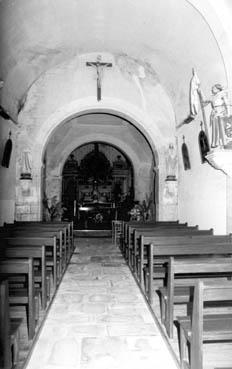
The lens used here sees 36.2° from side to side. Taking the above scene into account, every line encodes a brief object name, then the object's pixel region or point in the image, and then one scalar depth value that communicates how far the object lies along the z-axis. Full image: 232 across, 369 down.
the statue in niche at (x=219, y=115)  5.87
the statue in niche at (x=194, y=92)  6.61
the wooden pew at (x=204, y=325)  2.43
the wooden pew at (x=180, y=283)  3.34
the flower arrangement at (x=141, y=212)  12.48
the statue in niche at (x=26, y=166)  10.69
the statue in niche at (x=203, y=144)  8.10
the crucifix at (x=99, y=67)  10.43
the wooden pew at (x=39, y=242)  4.89
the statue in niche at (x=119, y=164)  21.77
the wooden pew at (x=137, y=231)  6.43
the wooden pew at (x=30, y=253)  4.15
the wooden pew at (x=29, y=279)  3.37
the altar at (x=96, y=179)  20.88
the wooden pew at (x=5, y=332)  2.46
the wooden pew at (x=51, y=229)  7.15
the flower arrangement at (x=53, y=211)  11.84
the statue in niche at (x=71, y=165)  20.84
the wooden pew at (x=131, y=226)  7.47
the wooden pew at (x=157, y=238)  5.33
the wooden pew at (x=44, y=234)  6.18
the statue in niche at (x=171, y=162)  11.09
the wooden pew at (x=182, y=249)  4.59
